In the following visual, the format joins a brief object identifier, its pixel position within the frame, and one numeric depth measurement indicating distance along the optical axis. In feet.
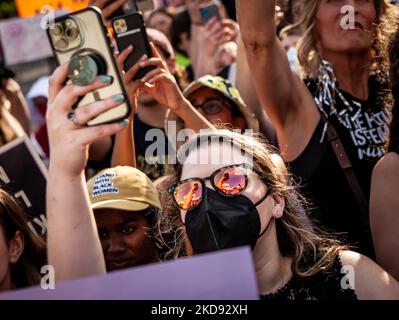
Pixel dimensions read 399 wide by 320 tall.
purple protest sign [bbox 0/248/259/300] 8.86
